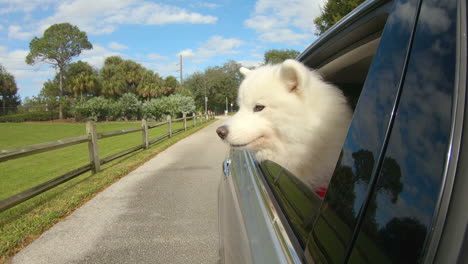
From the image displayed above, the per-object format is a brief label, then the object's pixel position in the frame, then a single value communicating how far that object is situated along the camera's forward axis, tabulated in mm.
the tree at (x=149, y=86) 43875
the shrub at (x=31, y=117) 42906
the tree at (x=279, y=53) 60522
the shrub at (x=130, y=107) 38094
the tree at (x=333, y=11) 15062
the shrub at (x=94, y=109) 38250
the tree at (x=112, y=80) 43781
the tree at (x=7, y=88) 57531
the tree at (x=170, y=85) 45559
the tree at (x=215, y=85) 60250
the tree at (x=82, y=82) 43719
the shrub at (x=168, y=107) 36438
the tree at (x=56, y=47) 57969
